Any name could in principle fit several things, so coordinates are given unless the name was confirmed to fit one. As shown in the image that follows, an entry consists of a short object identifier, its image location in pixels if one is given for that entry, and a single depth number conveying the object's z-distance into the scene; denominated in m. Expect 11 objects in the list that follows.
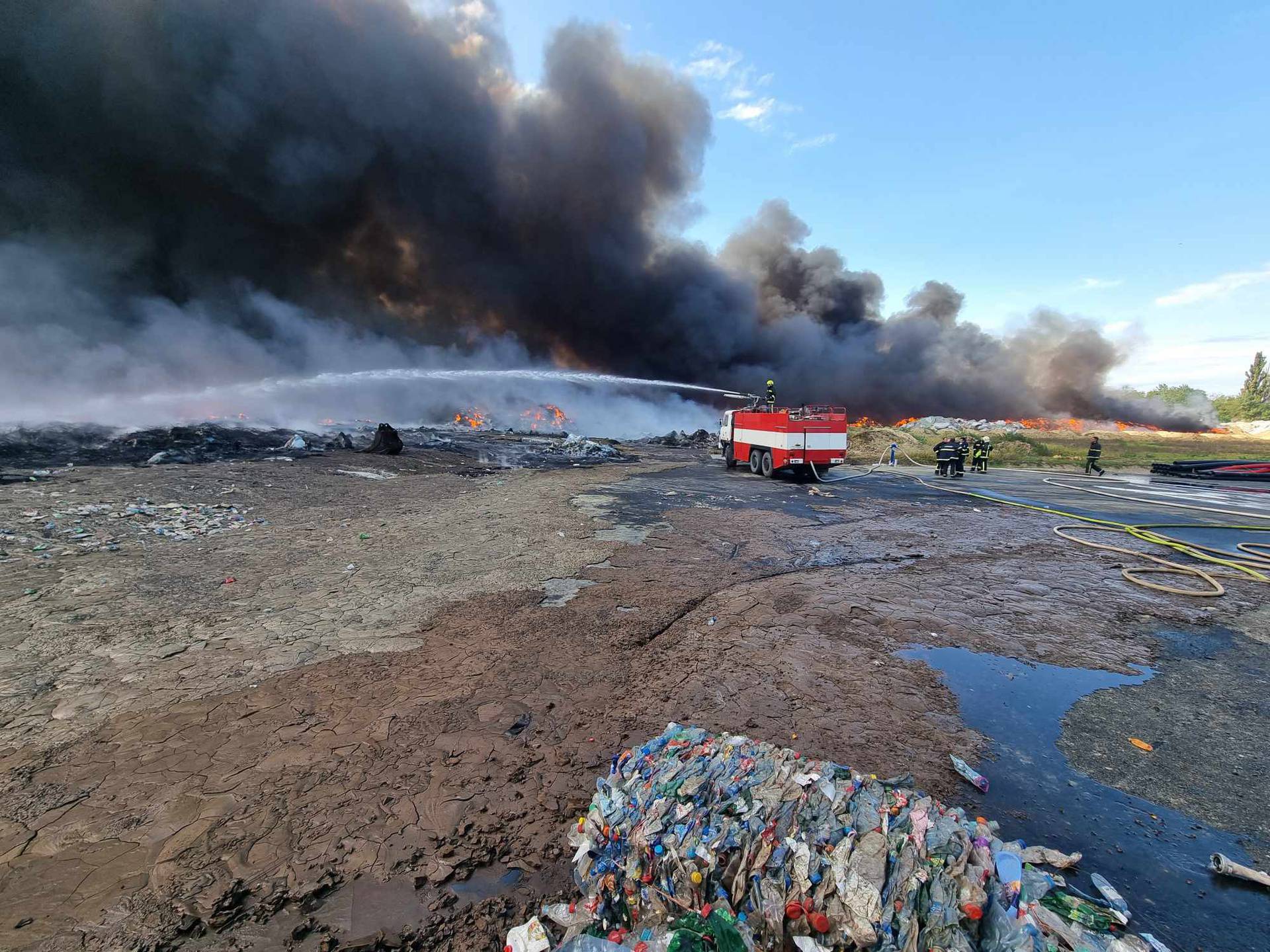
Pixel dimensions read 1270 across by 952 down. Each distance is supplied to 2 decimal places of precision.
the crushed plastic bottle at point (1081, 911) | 2.01
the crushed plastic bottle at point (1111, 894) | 2.18
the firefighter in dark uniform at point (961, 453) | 17.61
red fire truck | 14.11
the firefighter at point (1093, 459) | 18.97
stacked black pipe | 17.89
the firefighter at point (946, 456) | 17.25
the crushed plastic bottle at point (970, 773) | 2.92
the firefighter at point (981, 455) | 18.80
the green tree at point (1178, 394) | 51.78
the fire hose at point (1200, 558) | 6.27
